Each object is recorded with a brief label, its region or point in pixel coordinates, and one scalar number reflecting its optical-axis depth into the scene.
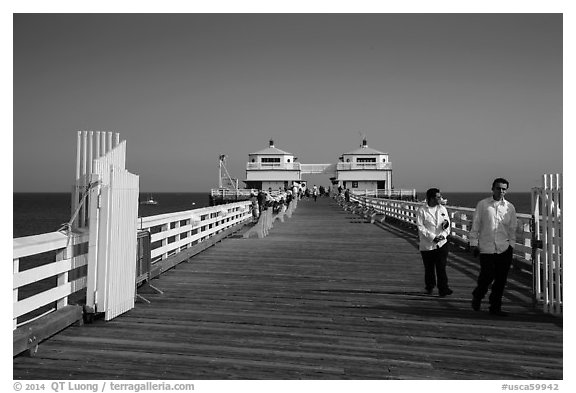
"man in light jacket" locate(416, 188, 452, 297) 7.26
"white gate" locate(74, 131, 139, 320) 5.44
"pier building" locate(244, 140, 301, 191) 72.75
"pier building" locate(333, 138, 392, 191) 72.06
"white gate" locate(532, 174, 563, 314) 6.01
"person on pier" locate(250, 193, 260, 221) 22.47
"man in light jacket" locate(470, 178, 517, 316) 6.04
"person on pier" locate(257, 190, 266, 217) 25.38
